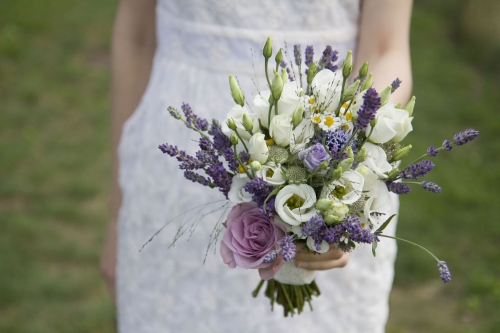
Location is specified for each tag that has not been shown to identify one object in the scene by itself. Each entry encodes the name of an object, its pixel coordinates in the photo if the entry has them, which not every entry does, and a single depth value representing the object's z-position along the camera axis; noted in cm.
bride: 148
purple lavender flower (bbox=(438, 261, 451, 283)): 118
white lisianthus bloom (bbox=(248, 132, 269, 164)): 119
